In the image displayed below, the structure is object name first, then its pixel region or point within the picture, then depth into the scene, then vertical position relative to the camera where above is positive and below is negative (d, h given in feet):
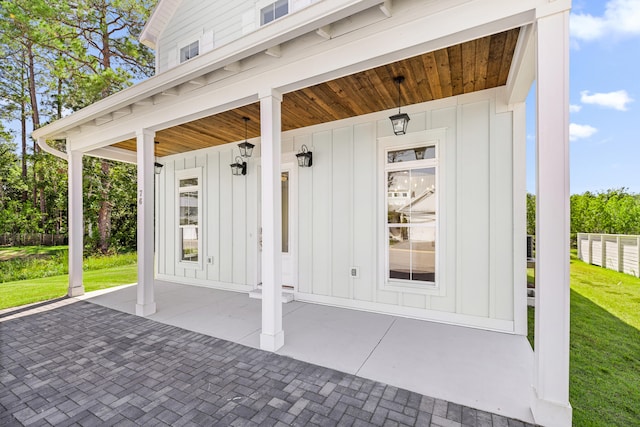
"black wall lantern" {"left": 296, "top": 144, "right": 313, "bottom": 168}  15.20 +2.94
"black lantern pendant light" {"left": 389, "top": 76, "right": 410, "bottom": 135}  11.36 +3.65
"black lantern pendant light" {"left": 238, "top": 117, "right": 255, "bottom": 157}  15.75 +3.72
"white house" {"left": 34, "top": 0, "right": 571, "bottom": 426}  6.19 +2.56
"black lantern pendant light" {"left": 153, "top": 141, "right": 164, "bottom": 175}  20.49 +3.39
